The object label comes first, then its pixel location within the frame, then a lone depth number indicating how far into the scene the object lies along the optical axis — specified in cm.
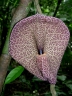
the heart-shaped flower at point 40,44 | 52
